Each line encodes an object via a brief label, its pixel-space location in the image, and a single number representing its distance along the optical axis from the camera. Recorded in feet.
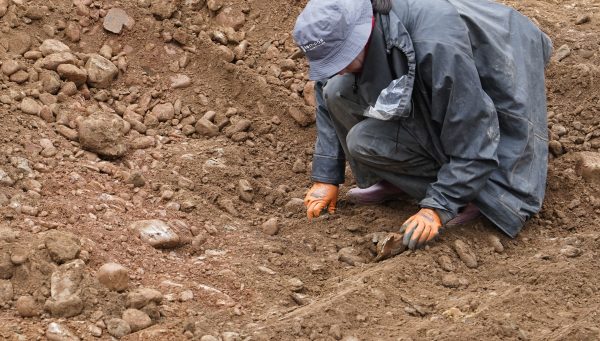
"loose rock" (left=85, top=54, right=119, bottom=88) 16.80
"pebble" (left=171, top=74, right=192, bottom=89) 17.47
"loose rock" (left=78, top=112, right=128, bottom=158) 15.17
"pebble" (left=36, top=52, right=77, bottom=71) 16.48
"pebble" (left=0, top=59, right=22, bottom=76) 16.08
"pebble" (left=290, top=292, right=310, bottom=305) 12.22
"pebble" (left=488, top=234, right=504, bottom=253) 13.92
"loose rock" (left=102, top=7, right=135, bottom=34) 17.79
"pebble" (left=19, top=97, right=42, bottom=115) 15.46
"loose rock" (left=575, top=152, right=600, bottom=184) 15.16
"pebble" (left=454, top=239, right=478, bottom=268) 13.44
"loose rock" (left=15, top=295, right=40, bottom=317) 11.07
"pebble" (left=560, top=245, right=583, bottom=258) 13.42
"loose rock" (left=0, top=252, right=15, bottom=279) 11.40
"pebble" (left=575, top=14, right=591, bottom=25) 19.03
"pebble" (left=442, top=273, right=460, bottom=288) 12.85
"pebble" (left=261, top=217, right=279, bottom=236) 14.28
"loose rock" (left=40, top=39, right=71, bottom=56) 16.76
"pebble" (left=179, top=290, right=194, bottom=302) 11.90
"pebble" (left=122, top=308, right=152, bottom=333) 11.17
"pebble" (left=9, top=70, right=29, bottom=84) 16.03
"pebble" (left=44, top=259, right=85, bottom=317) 11.11
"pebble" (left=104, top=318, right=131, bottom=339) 11.00
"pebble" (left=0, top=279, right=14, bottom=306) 11.21
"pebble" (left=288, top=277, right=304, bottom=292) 12.52
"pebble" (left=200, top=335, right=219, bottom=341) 10.98
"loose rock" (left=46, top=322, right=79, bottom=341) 10.69
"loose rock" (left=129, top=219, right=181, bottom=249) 13.11
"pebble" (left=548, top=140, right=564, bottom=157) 15.86
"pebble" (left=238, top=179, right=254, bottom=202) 15.25
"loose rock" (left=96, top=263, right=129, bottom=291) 11.62
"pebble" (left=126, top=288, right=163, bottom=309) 11.44
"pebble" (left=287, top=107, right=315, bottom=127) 17.13
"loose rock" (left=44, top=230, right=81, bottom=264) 11.72
